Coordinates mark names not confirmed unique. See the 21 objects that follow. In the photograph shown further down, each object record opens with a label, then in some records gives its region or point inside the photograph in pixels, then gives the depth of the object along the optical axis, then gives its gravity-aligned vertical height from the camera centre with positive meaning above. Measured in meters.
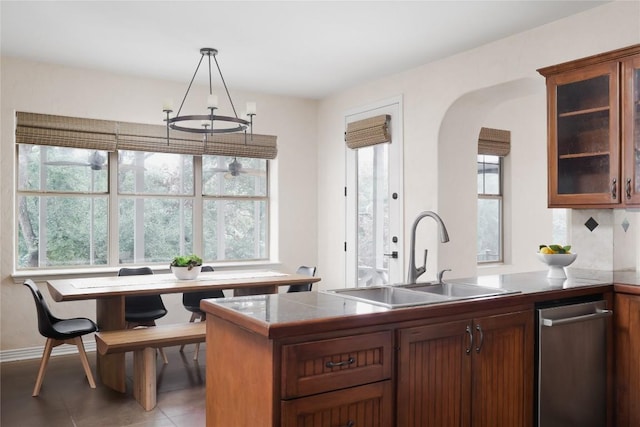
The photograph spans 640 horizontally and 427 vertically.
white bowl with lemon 3.05 -0.26
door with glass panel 5.16 +0.07
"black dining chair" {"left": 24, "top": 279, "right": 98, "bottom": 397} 3.75 -0.88
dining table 3.79 -0.58
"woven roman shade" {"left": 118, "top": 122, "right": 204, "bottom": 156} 5.23 +0.77
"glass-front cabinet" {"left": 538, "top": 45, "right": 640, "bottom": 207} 3.01 +0.52
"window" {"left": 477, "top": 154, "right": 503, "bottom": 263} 6.43 +0.08
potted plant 4.38 -0.46
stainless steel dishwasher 2.57 -0.78
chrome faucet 2.68 -0.27
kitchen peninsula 1.78 -0.57
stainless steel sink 2.50 -0.39
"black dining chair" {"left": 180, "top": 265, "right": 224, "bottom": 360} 4.91 -0.83
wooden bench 3.51 -0.91
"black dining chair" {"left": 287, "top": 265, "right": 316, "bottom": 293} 4.91 -0.67
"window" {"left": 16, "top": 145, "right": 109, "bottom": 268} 4.97 +0.06
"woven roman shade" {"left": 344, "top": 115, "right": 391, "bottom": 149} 5.22 +0.86
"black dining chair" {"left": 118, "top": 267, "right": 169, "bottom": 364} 4.59 -0.88
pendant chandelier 3.86 +0.79
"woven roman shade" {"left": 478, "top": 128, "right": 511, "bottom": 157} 6.21 +0.88
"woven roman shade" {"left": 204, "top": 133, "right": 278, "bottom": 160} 5.74 +0.77
